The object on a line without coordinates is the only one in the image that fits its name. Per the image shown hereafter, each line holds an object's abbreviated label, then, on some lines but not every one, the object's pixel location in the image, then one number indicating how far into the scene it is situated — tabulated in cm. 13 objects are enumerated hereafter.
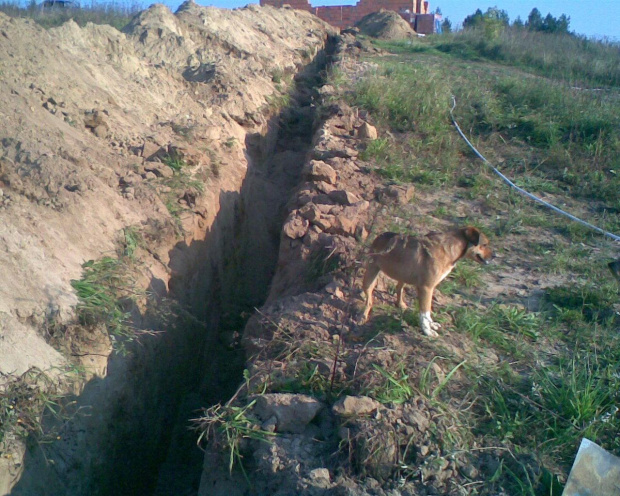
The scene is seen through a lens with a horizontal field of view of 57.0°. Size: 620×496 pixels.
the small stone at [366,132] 877
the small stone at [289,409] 366
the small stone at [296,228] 604
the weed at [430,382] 382
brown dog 454
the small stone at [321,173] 714
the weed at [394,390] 369
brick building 3091
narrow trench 551
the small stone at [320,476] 328
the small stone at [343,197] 647
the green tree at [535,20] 3400
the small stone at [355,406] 356
